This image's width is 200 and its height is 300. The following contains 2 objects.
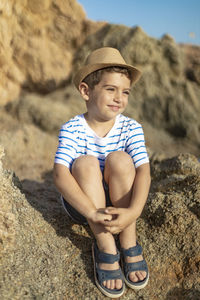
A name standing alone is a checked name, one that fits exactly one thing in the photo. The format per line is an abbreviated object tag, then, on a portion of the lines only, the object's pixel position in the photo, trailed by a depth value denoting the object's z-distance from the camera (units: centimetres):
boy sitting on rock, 155
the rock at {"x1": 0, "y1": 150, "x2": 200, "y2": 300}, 146
